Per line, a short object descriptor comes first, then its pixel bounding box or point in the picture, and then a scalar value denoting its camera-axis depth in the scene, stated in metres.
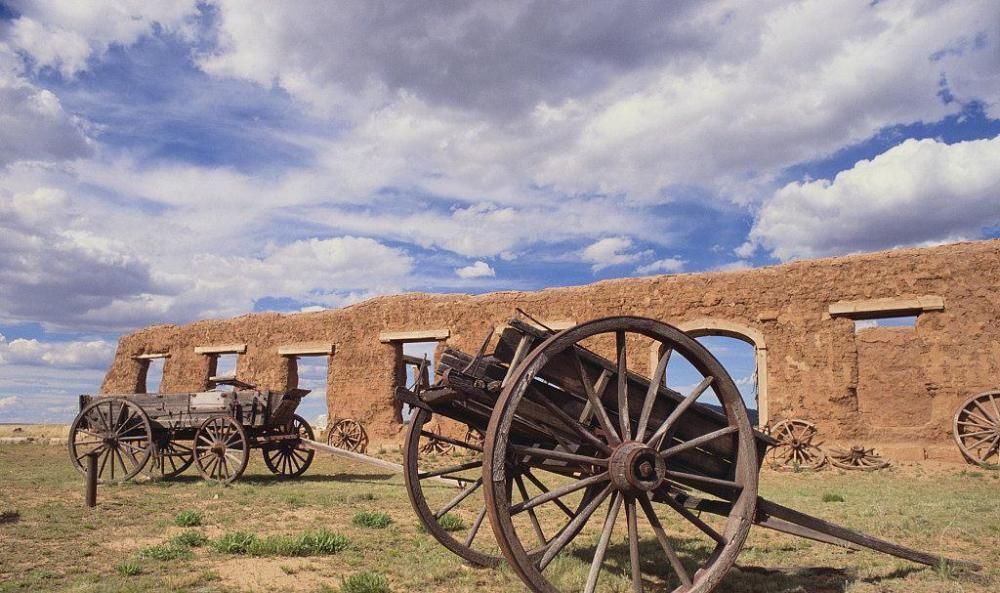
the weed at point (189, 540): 5.70
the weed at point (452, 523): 6.73
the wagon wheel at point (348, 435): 16.11
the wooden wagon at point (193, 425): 10.70
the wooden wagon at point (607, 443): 3.54
